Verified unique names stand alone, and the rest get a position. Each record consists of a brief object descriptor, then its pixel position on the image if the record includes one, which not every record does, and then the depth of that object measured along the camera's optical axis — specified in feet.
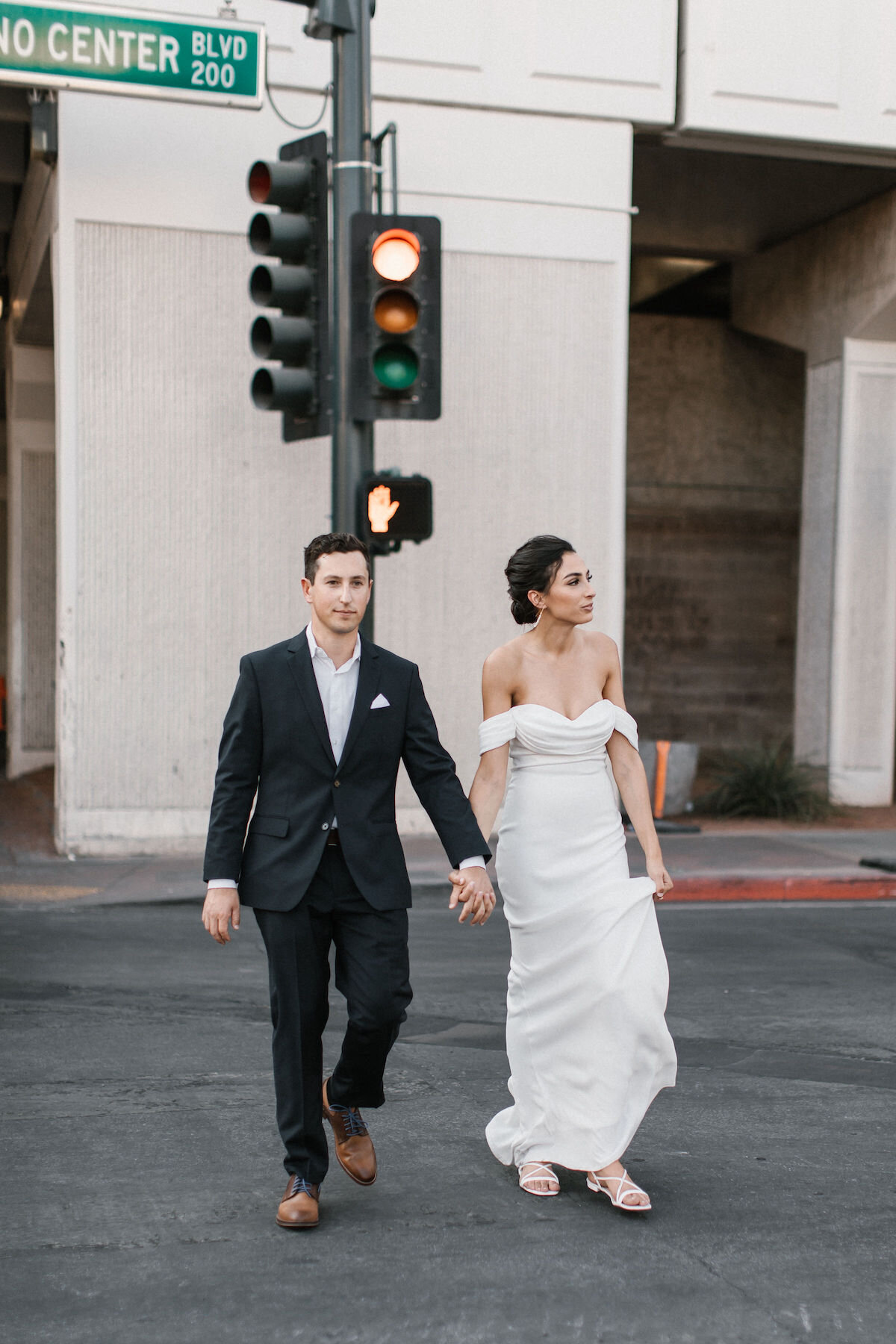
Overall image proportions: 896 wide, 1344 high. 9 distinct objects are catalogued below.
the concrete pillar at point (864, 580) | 46.03
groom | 13.04
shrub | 43.57
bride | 13.73
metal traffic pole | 27.07
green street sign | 29.60
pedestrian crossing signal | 26.63
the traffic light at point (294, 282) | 26.45
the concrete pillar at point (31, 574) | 51.70
